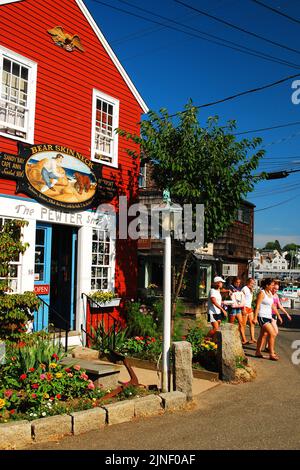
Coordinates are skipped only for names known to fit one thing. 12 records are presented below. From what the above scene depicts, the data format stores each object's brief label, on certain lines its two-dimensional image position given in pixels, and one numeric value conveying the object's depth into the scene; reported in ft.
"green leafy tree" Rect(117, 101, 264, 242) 31.19
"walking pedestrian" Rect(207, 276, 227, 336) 32.91
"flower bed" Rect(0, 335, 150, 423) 17.66
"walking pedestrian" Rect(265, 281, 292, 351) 34.79
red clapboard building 28.32
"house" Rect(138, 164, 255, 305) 63.98
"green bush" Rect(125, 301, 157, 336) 32.94
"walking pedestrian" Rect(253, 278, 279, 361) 31.01
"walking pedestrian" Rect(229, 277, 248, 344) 36.70
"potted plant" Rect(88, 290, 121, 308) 32.68
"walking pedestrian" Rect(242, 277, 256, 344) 37.99
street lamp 21.50
